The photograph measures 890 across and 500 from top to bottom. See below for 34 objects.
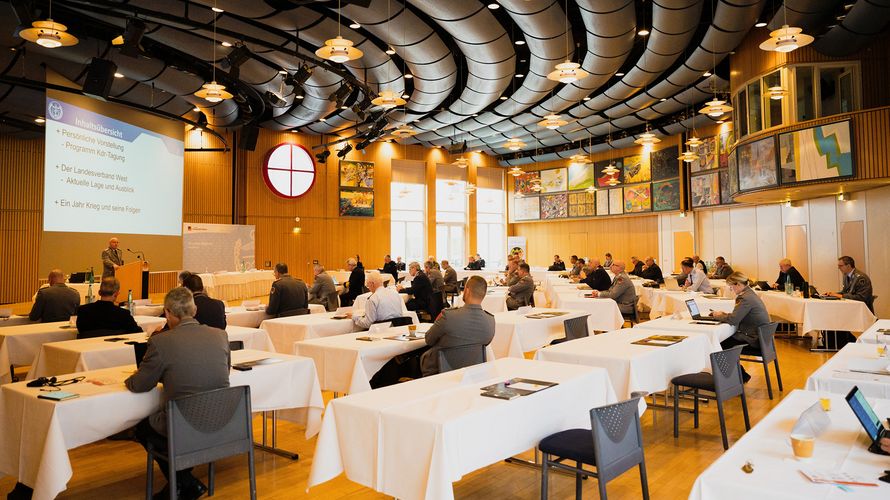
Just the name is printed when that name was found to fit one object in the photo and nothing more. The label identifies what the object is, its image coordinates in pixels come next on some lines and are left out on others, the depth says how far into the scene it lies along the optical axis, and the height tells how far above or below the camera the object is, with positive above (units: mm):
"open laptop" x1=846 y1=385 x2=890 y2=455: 2295 -635
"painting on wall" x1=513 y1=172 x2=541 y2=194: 25670 +3733
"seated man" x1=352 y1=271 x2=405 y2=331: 6551 -416
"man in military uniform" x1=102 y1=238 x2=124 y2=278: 10461 +208
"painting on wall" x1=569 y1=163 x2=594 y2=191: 23797 +3669
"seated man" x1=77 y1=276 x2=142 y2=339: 5824 -472
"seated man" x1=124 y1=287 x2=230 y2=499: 3518 -566
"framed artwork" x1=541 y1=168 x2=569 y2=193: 24812 +3672
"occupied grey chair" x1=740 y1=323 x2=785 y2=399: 5941 -895
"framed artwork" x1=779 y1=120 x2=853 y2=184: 11039 +2140
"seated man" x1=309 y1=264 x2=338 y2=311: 10078 -407
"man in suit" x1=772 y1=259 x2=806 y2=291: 10680 -226
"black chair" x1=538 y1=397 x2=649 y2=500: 2941 -984
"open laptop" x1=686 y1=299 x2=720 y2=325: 6547 -604
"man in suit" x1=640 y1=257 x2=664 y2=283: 14538 -235
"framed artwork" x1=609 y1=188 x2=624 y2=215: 22453 +2418
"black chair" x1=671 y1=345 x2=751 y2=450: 4555 -960
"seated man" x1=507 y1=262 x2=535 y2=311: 9547 -453
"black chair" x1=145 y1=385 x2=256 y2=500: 3307 -948
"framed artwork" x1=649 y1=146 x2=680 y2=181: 20203 +3557
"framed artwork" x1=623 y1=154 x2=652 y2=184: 21500 +3571
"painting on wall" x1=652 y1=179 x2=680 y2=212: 20203 +2420
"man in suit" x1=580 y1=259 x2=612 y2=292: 11625 -313
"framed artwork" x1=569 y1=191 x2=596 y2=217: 23656 +2490
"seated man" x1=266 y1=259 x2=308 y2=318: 8211 -401
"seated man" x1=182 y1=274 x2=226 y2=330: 5949 -395
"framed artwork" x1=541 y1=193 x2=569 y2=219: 24781 +2547
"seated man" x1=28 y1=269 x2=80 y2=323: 7285 -393
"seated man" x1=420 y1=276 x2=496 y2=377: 4883 -517
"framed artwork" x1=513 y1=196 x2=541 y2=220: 25936 +2604
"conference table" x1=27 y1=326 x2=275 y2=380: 4863 -726
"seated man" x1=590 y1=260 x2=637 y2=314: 9414 -484
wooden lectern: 10781 -147
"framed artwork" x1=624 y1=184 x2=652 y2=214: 21359 +2448
